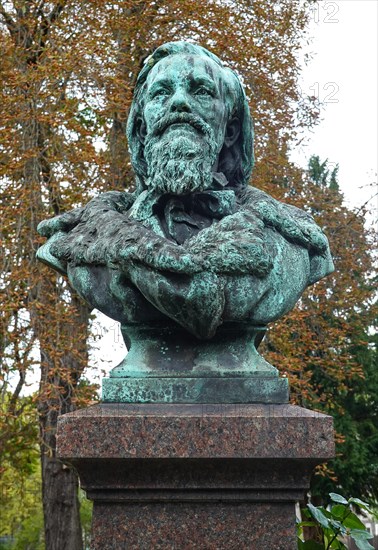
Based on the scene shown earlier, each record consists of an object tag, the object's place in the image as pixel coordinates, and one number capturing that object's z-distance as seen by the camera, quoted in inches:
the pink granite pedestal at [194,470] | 115.7
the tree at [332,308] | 405.7
